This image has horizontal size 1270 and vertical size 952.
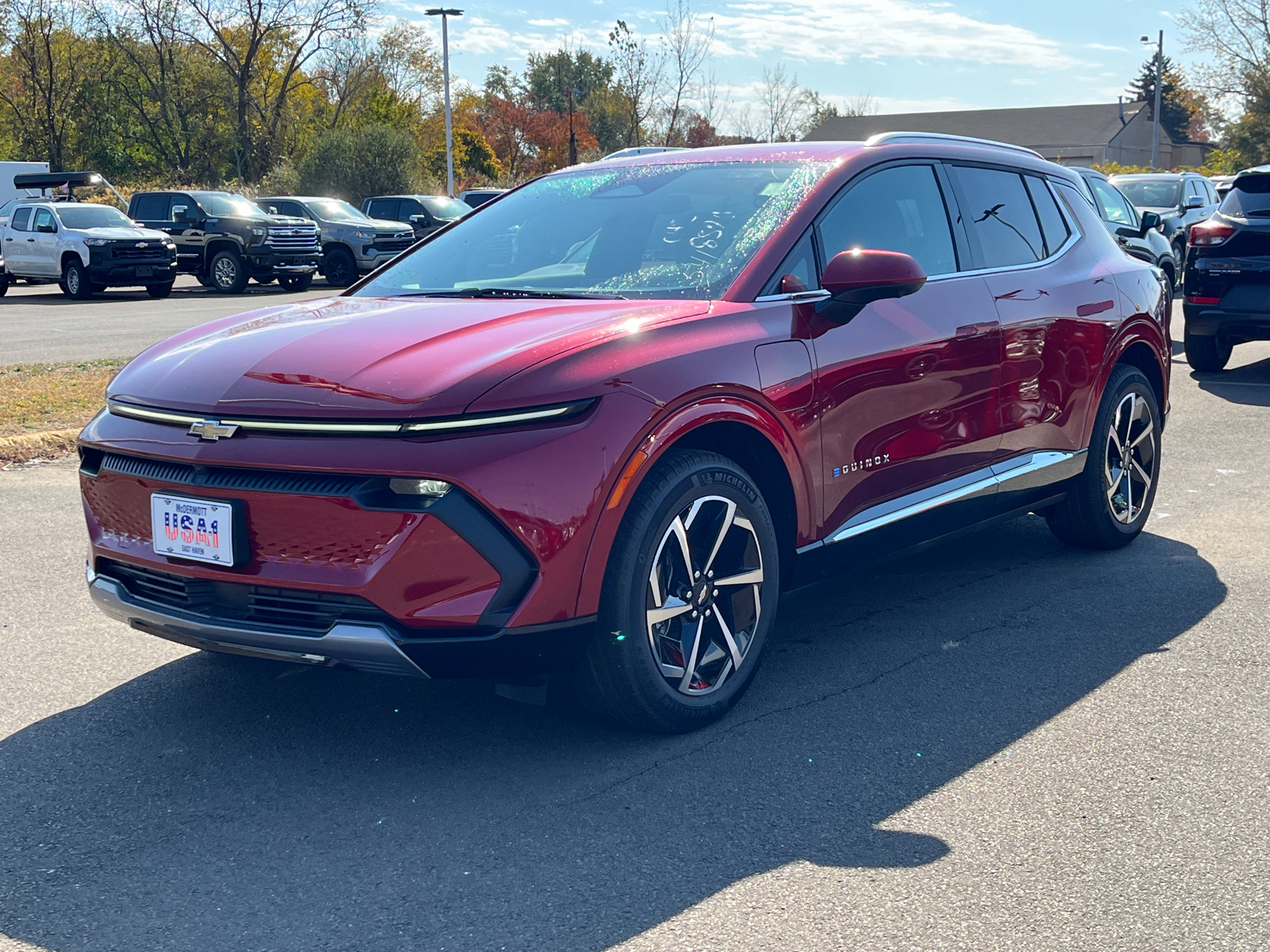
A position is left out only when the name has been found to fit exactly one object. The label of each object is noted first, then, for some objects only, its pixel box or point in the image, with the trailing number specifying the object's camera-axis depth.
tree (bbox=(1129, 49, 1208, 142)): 119.12
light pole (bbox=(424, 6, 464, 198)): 44.44
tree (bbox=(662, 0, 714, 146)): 43.50
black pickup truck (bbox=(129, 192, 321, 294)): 25.11
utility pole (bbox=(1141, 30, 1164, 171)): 59.69
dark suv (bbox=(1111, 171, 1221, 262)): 20.52
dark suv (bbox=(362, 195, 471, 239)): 28.69
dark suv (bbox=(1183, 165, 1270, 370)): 11.33
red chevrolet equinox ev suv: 3.23
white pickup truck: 23.92
